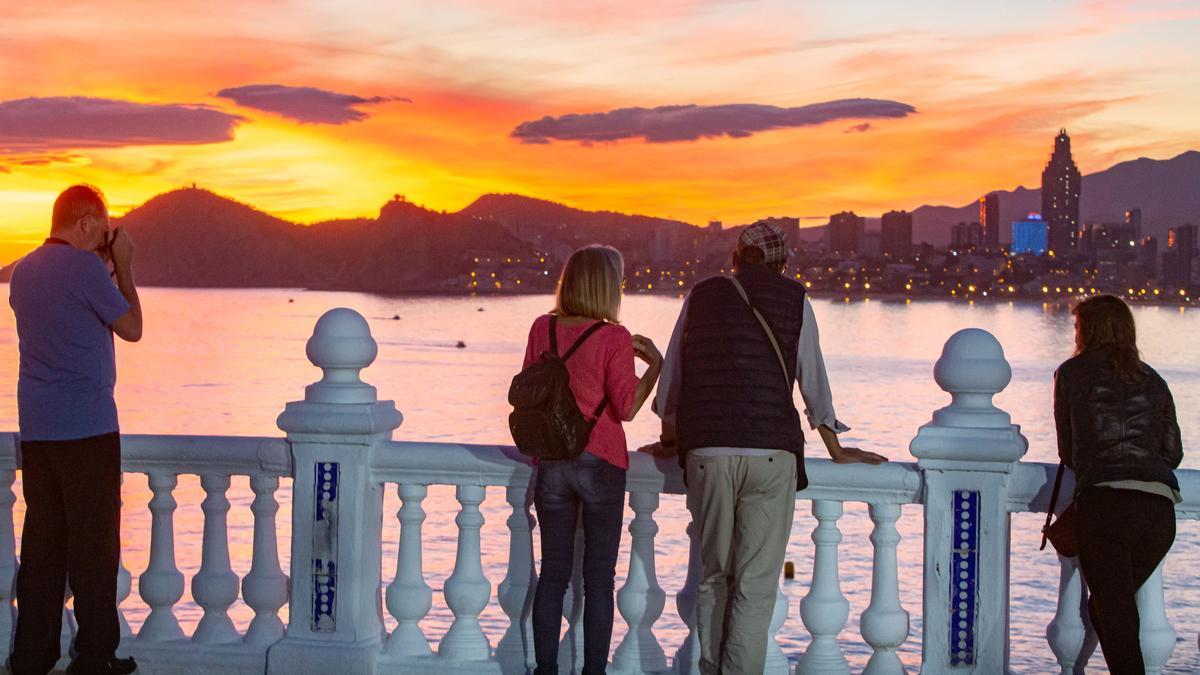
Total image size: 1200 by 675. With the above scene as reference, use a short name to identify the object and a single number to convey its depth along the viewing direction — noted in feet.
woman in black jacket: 15.10
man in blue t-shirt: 16.48
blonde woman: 16.03
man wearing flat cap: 15.76
